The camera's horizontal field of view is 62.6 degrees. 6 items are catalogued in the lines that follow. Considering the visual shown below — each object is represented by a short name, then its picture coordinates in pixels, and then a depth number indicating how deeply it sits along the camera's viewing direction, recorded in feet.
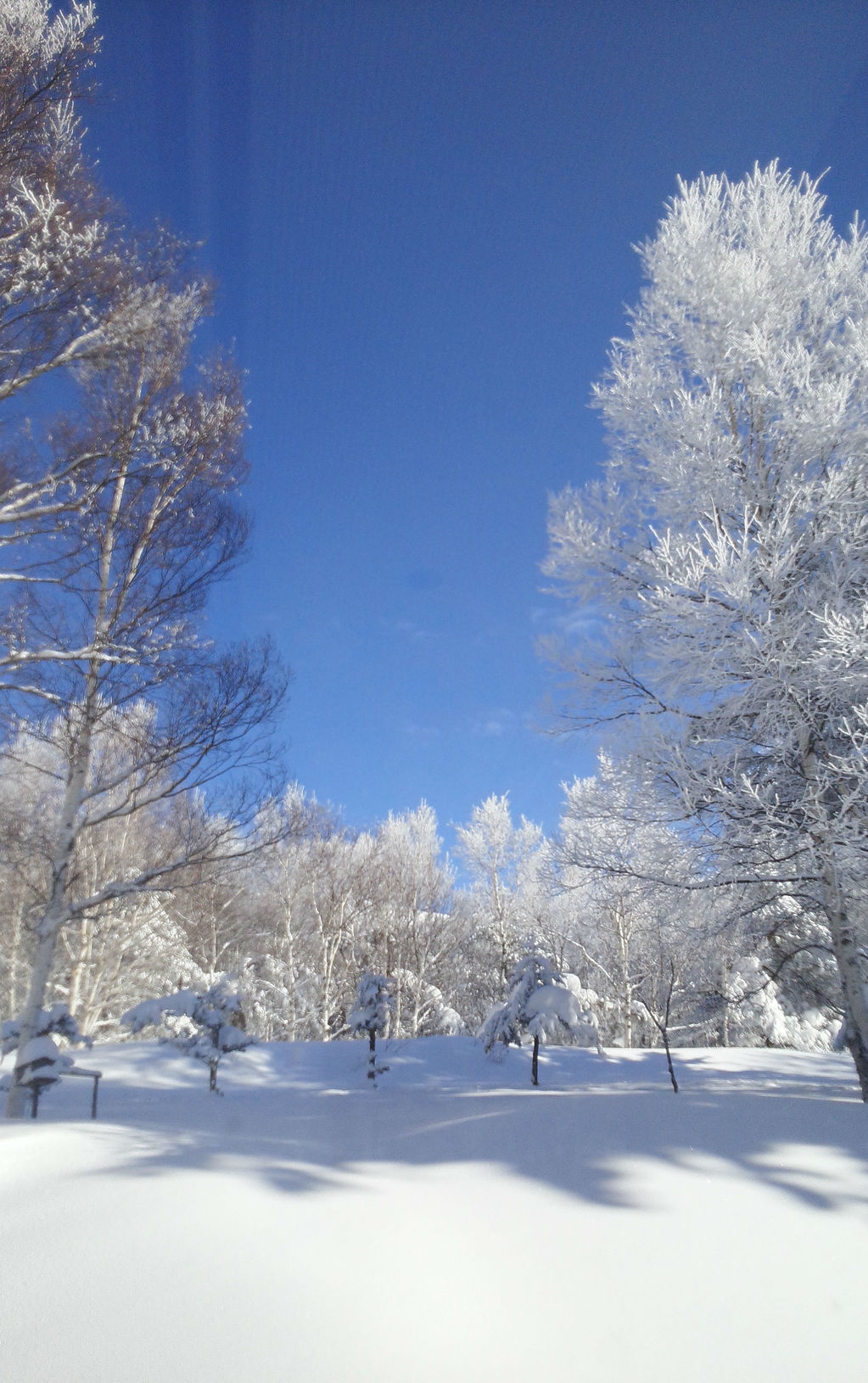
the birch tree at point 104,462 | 20.04
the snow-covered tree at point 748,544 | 19.71
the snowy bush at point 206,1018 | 36.29
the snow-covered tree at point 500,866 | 80.69
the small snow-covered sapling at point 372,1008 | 44.14
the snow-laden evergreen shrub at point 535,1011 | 40.60
